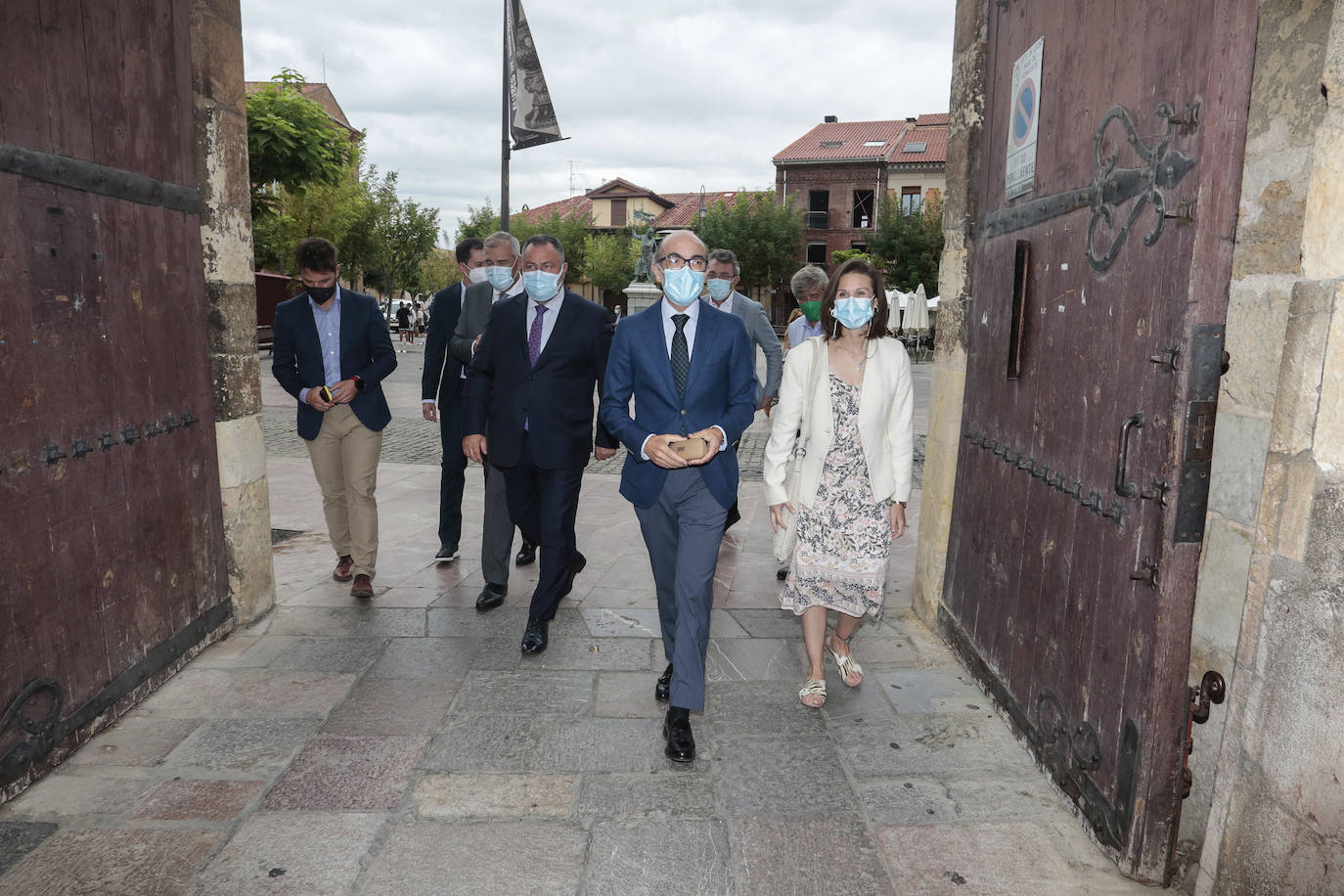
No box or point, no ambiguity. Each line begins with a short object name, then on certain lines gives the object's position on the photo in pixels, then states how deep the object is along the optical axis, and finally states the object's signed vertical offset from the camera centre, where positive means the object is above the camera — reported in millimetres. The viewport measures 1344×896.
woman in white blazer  3678 -526
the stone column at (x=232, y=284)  4289 +84
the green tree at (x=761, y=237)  46781 +3947
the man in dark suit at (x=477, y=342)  4945 -230
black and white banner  12805 +2973
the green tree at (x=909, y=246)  40250 +3176
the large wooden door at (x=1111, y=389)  2363 -206
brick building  45844 +7336
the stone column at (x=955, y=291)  4543 +144
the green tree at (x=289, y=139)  11039 +1992
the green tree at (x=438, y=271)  61088 +2408
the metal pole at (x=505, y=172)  13648 +2020
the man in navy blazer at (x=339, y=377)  5109 -403
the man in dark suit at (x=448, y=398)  5648 -562
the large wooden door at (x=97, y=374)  2973 -279
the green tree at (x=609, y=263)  56906 +2925
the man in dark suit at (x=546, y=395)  4375 -409
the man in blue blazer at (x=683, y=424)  3459 -424
